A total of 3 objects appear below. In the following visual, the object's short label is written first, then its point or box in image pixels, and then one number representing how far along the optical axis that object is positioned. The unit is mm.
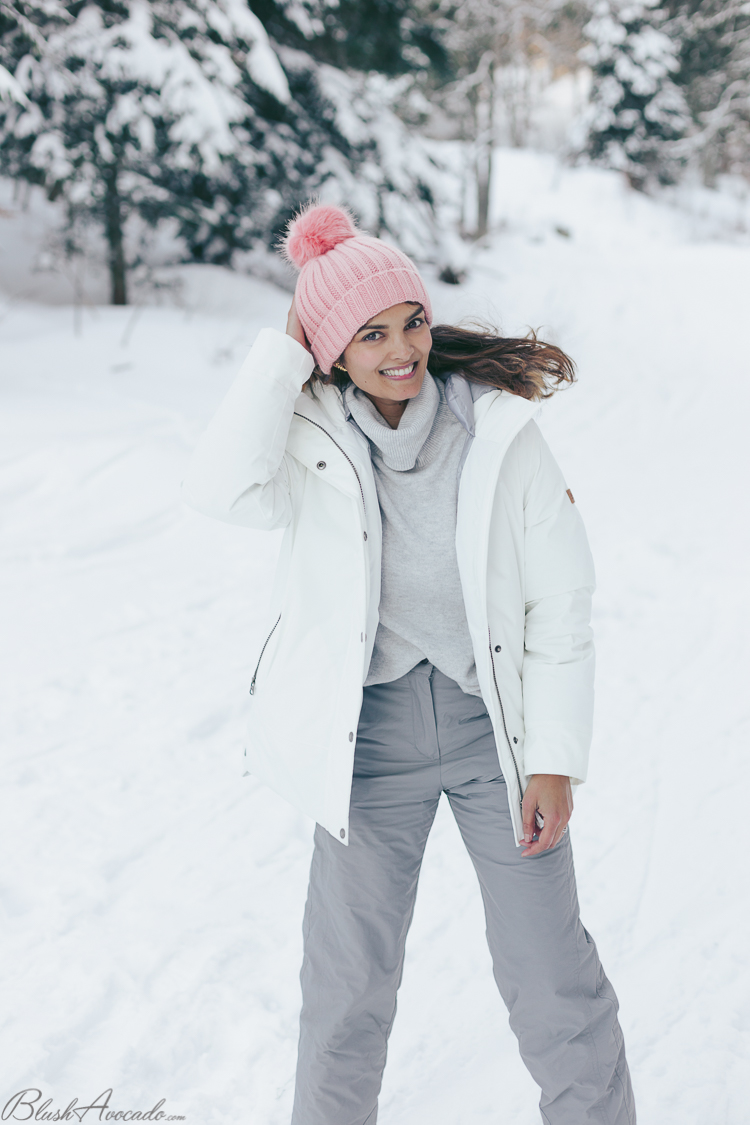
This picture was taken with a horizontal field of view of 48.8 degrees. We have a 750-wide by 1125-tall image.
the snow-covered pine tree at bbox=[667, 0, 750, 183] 18797
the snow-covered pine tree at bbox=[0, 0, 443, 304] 6488
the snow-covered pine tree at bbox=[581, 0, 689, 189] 18844
